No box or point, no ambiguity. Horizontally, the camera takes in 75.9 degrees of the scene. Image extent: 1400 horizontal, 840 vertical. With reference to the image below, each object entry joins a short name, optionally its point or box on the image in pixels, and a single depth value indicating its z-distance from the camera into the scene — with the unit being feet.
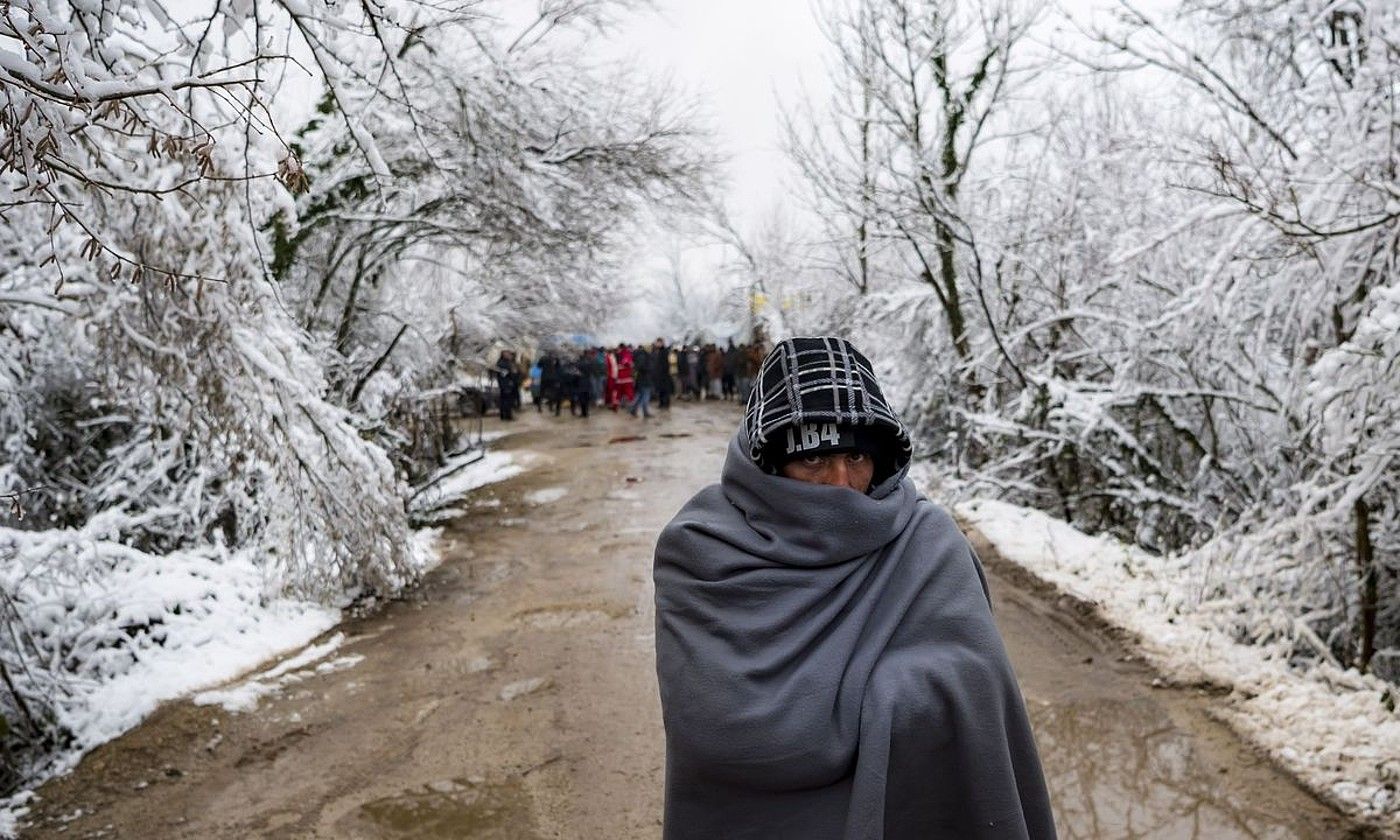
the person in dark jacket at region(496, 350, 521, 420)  81.30
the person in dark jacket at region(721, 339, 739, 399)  92.15
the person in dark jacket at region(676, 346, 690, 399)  100.22
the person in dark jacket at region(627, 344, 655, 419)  75.72
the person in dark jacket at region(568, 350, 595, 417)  80.28
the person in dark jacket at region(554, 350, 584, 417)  81.97
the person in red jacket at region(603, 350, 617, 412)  88.07
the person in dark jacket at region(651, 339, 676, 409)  81.42
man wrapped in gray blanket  5.61
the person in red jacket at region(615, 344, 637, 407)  81.12
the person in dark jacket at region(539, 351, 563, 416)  84.89
